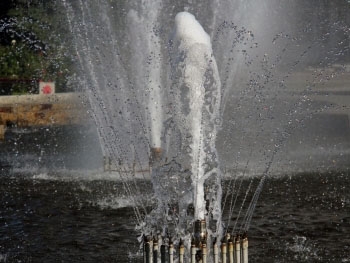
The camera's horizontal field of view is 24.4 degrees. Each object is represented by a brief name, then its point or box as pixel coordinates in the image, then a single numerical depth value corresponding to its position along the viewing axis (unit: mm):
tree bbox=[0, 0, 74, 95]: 29016
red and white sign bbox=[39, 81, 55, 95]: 26844
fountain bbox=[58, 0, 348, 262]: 11031
